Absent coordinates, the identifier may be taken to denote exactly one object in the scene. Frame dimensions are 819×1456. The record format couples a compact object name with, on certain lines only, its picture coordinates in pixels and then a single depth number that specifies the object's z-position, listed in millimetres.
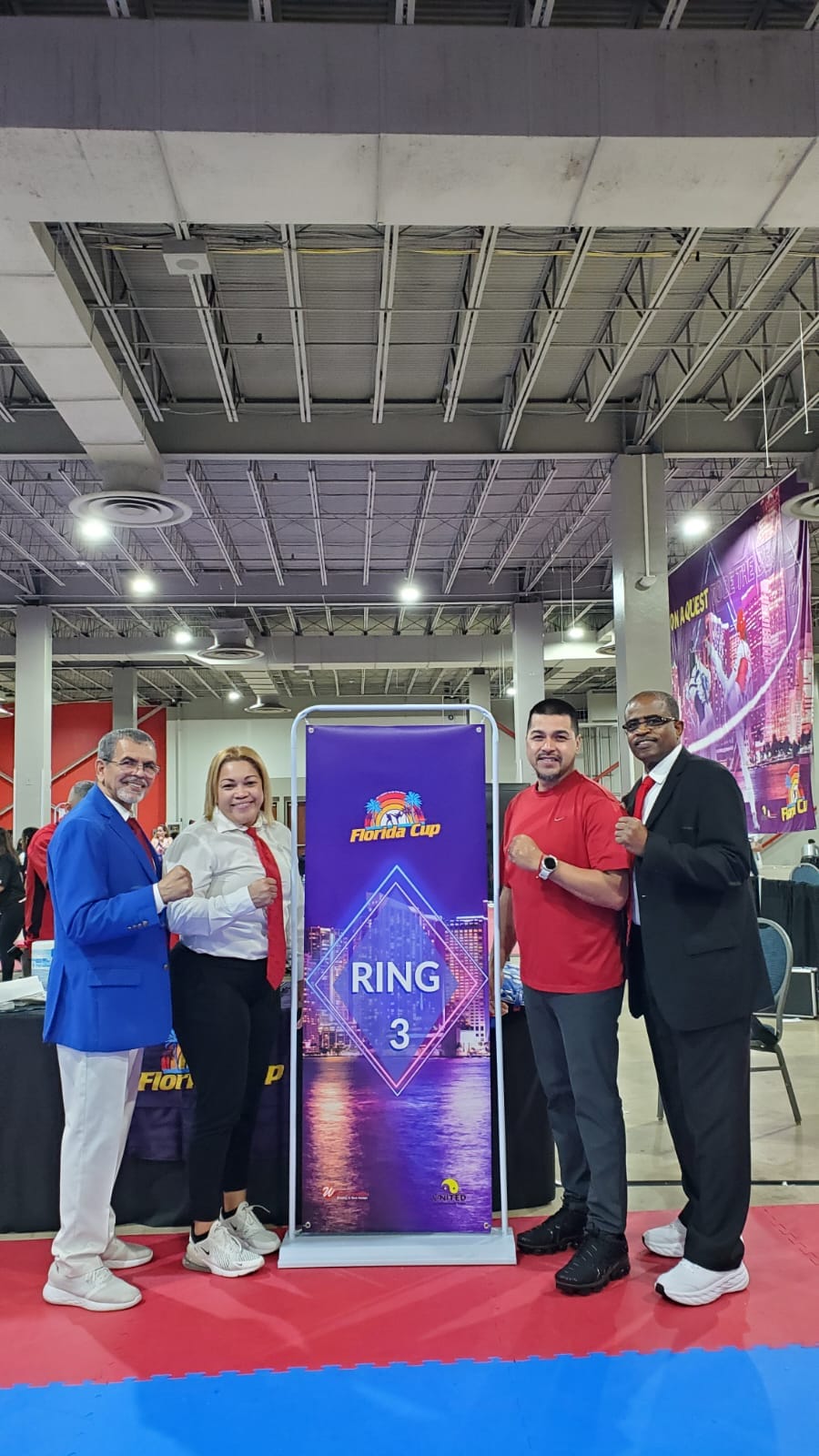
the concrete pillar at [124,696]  20984
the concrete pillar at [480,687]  21891
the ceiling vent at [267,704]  22908
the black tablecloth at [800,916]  8578
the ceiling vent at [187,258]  6152
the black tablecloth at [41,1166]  3617
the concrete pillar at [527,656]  16094
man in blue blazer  3057
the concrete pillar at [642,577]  9812
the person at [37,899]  6824
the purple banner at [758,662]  7090
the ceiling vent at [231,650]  16250
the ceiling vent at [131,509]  8898
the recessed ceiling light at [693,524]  10594
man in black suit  2984
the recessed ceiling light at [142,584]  14045
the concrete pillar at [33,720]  15406
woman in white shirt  3203
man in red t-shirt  3129
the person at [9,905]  8656
